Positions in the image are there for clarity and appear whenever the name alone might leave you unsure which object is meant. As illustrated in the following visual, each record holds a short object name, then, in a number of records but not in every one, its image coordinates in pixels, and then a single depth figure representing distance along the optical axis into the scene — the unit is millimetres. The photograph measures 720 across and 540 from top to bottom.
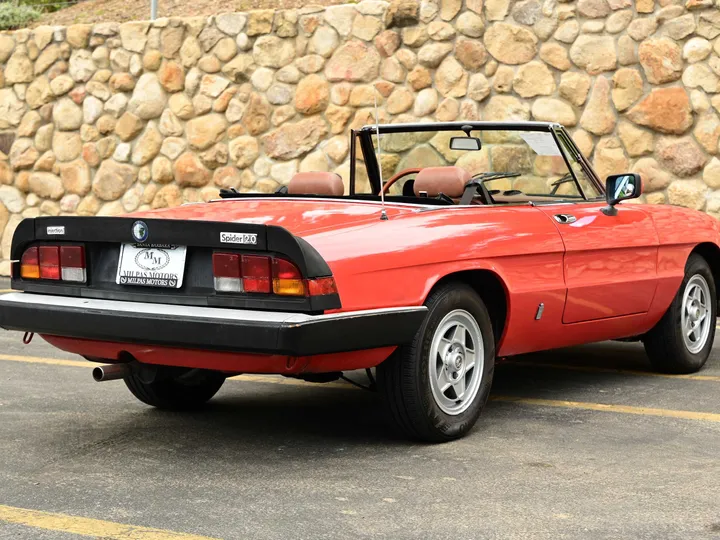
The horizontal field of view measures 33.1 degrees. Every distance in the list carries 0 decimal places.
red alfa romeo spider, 4500
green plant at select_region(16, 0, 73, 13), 16656
